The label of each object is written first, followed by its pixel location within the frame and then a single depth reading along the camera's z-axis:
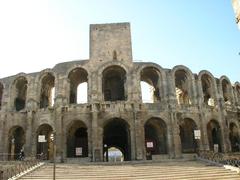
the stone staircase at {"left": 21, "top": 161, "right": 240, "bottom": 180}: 17.20
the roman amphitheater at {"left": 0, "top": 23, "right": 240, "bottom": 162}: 26.42
